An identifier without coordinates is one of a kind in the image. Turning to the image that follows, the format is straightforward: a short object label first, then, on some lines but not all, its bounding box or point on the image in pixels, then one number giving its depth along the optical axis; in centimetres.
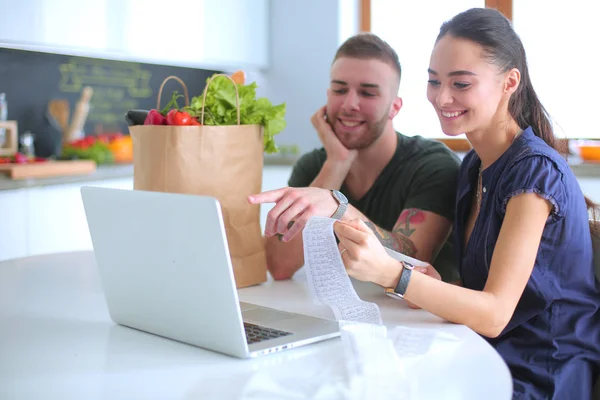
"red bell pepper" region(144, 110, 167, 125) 149
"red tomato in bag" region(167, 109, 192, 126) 147
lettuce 156
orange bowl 370
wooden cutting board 304
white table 96
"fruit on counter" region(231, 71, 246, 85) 169
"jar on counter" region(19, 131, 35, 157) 356
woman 130
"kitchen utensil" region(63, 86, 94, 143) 381
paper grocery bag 146
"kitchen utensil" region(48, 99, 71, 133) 376
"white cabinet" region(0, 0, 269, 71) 322
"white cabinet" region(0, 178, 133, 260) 300
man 190
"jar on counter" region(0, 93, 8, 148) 344
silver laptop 103
